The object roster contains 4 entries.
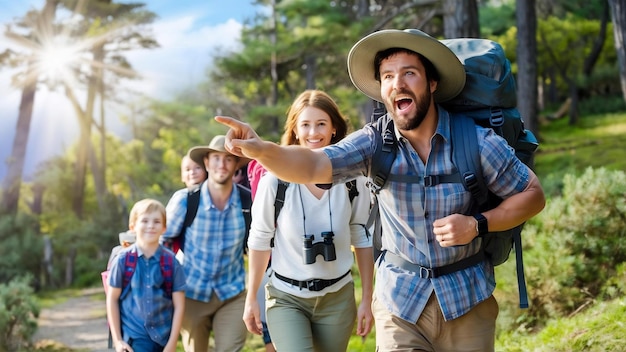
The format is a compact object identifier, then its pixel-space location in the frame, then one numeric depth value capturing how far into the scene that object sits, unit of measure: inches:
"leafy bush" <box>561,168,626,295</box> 201.5
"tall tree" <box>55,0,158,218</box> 873.5
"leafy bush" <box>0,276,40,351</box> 316.8
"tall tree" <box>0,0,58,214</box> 809.5
